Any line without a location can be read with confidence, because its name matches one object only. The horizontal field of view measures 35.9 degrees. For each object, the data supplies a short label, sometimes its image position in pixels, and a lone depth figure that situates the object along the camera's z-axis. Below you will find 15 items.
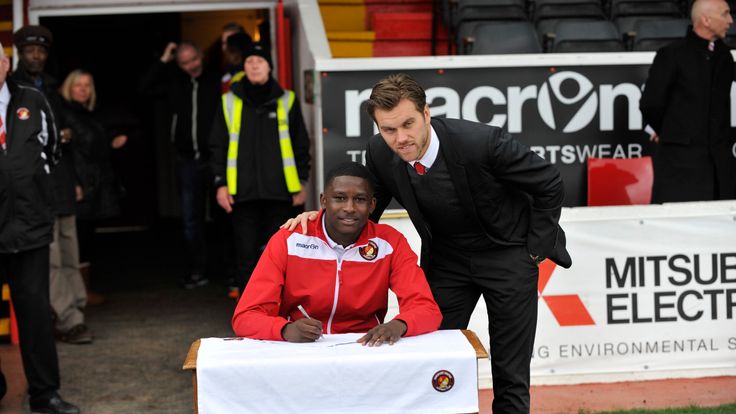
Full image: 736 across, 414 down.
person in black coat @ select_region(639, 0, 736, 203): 7.25
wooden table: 3.66
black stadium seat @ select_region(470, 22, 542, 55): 9.11
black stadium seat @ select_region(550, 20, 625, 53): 9.12
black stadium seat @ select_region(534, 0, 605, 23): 10.02
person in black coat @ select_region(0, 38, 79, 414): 5.73
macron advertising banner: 7.29
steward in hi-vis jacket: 7.42
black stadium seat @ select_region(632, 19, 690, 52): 9.48
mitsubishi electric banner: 6.27
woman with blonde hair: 8.16
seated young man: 4.23
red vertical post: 8.49
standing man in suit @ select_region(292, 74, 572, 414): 4.25
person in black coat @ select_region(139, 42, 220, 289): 9.04
